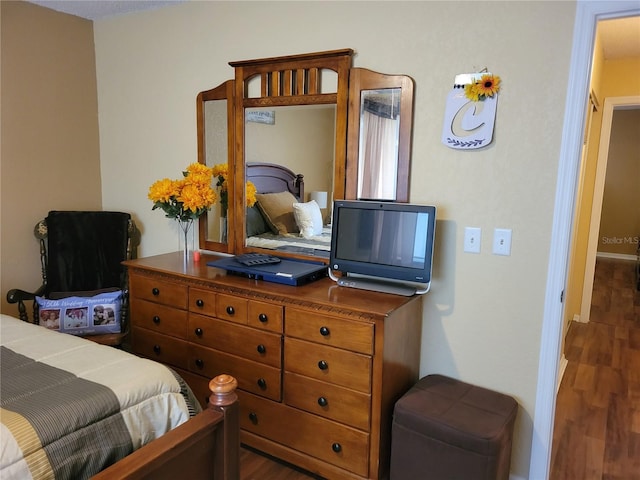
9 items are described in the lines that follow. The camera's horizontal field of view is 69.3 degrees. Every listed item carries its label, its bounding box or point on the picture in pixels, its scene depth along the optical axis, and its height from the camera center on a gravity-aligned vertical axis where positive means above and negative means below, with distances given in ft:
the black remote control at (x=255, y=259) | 7.83 -1.32
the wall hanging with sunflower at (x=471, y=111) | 6.49 +1.11
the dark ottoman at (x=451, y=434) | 5.70 -3.09
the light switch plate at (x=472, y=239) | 6.81 -0.73
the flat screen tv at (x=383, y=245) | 6.74 -0.88
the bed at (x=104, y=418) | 3.82 -2.21
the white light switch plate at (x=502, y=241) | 6.60 -0.72
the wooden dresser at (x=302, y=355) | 6.29 -2.57
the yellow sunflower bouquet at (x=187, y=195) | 8.42 -0.26
